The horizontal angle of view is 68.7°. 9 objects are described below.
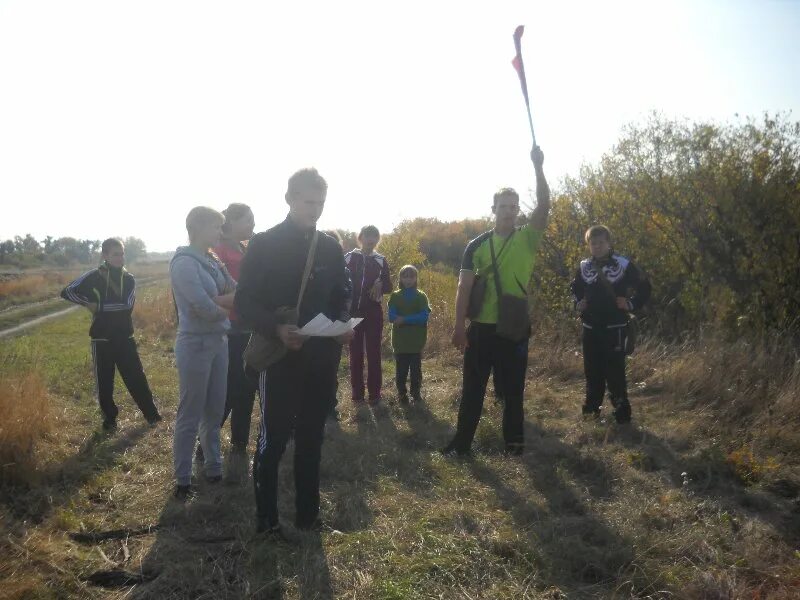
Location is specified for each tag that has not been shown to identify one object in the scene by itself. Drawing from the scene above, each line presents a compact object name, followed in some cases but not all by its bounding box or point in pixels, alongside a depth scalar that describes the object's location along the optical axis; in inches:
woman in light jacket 157.2
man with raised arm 178.4
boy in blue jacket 279.6
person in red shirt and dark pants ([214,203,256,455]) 188.1
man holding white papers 124.0
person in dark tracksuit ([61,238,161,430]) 228.8
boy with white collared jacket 218.2
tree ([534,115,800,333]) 293.4
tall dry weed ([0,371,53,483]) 165.8
